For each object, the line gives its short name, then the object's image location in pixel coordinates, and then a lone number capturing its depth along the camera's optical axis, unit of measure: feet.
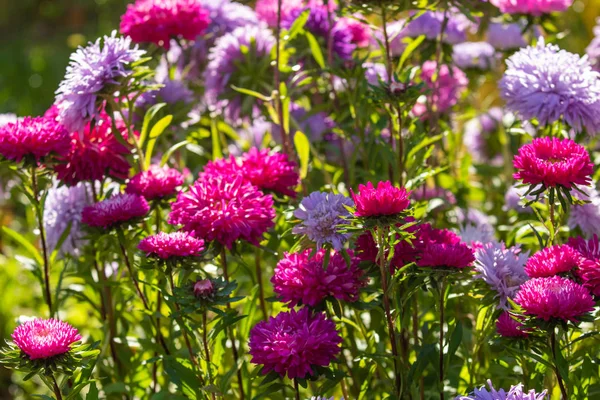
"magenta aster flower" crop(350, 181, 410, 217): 4.78
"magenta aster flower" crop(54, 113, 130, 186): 5.49
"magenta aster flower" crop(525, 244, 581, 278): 4.93
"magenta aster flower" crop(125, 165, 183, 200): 5.42
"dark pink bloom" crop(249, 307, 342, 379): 4.86
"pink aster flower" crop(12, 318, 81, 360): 4.80
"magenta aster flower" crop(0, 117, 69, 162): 5.31
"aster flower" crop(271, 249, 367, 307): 4.98
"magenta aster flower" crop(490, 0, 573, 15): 6.02
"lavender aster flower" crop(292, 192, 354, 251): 5.01
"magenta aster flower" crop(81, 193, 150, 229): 5.28
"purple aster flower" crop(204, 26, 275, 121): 6.16
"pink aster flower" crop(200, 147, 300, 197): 5.41
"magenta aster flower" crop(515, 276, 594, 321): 4.69
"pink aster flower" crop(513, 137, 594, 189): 4.88
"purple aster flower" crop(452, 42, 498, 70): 6.71
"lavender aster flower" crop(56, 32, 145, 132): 5.40
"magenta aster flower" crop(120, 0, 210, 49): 5.94
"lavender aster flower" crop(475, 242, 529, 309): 5.08
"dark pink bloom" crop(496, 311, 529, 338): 4.97
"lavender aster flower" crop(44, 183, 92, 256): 5.82
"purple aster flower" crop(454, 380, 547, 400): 4.65
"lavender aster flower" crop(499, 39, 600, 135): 5.41
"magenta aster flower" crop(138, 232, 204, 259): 5.02
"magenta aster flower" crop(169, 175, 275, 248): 5.14
